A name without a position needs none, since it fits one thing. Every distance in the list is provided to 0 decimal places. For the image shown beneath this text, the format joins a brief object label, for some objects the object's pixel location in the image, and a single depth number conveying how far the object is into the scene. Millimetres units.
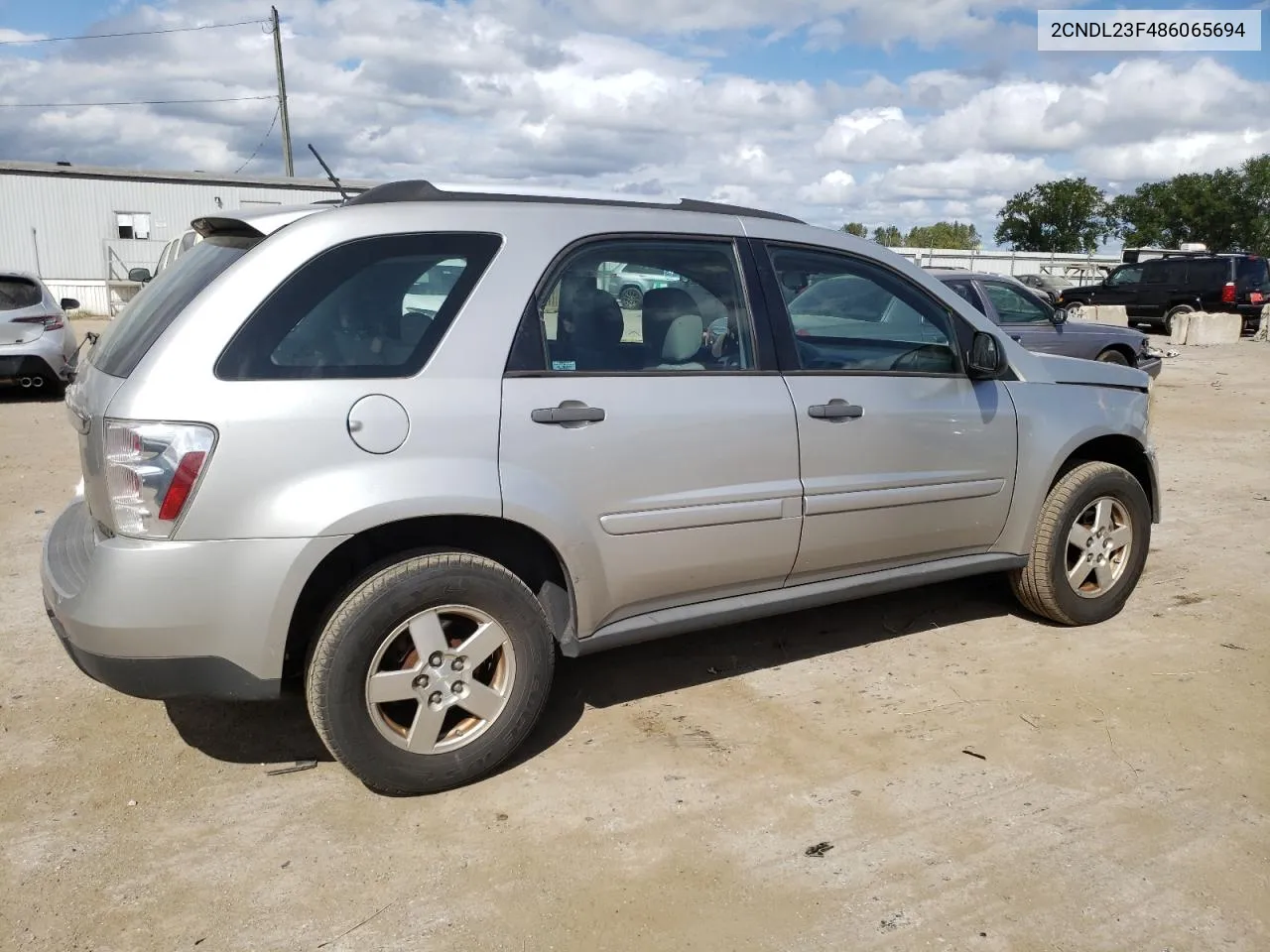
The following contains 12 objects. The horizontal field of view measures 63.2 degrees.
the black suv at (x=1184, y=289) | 23047
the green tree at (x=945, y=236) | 69200
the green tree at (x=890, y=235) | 51819
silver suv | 2885
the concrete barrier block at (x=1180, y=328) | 21516
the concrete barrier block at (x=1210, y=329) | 21391
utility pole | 33281
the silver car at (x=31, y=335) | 10906
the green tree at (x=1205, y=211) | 52062
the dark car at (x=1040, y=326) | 10453
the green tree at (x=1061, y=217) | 56250
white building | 30609
